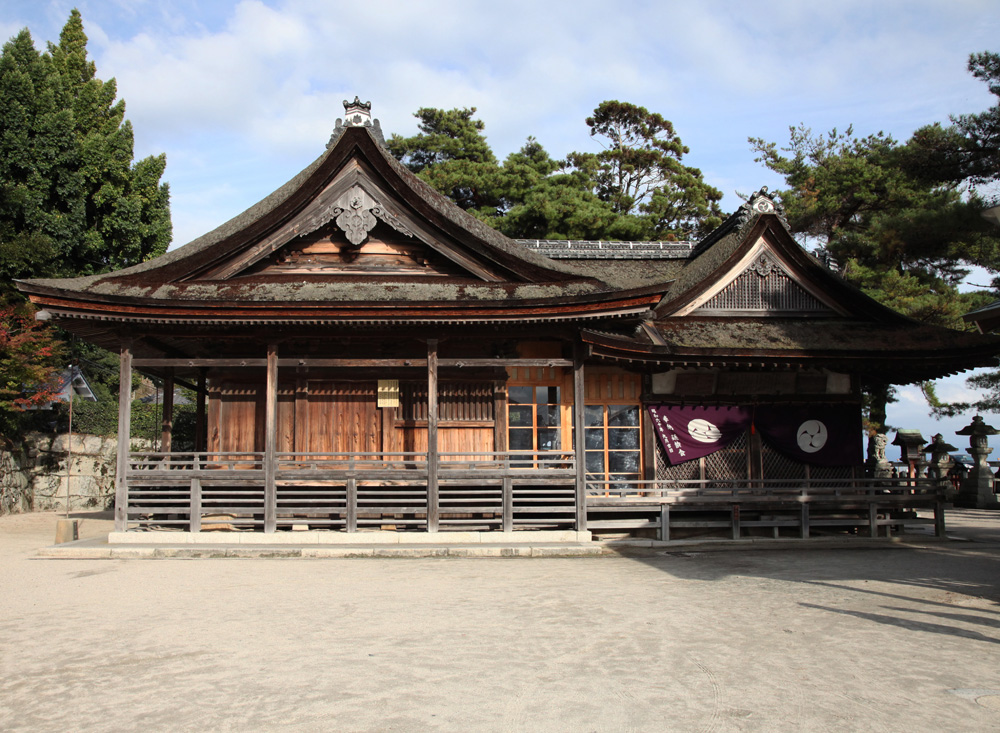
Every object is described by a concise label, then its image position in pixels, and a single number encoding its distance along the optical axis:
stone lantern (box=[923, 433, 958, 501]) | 28.30
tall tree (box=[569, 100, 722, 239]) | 36.38
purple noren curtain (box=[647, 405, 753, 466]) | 16.19
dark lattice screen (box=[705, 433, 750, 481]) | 16.39
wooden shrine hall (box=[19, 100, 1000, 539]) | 13.70
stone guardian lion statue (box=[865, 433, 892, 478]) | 16.94
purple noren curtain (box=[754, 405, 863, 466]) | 16.53
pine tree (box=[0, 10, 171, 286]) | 23.52
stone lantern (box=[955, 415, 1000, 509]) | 25.84
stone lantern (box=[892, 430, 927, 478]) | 28.12
